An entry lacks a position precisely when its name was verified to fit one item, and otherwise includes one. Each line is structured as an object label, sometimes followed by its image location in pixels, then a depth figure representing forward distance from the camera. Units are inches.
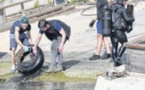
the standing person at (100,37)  473.1
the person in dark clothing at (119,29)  425.7
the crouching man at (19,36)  454.0
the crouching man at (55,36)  438.9
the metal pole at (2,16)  771.2
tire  460.1
